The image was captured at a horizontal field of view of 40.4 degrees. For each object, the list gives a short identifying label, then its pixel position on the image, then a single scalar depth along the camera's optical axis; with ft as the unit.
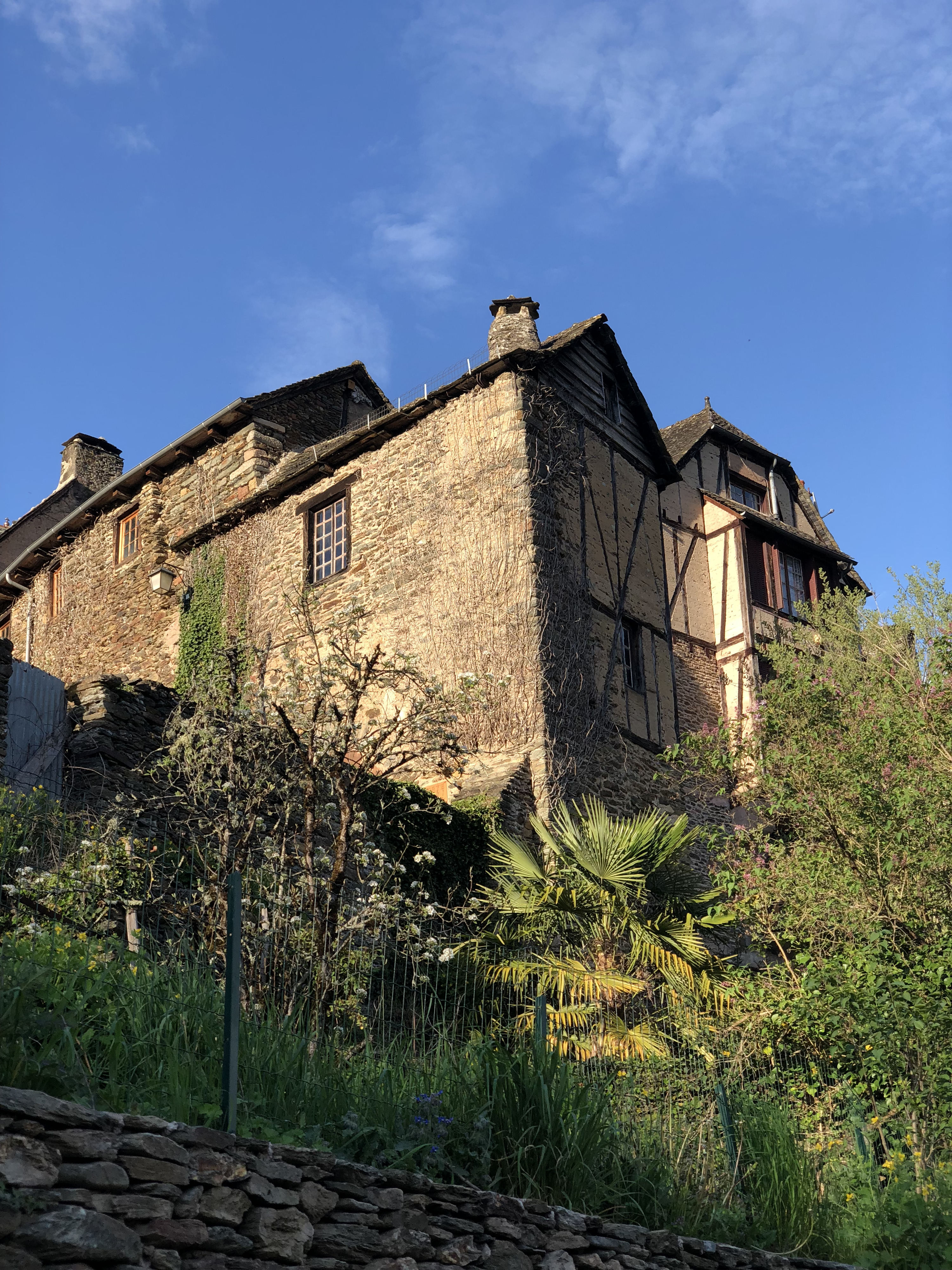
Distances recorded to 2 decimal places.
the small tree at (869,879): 28.22
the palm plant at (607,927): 30.48
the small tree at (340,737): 25.72
